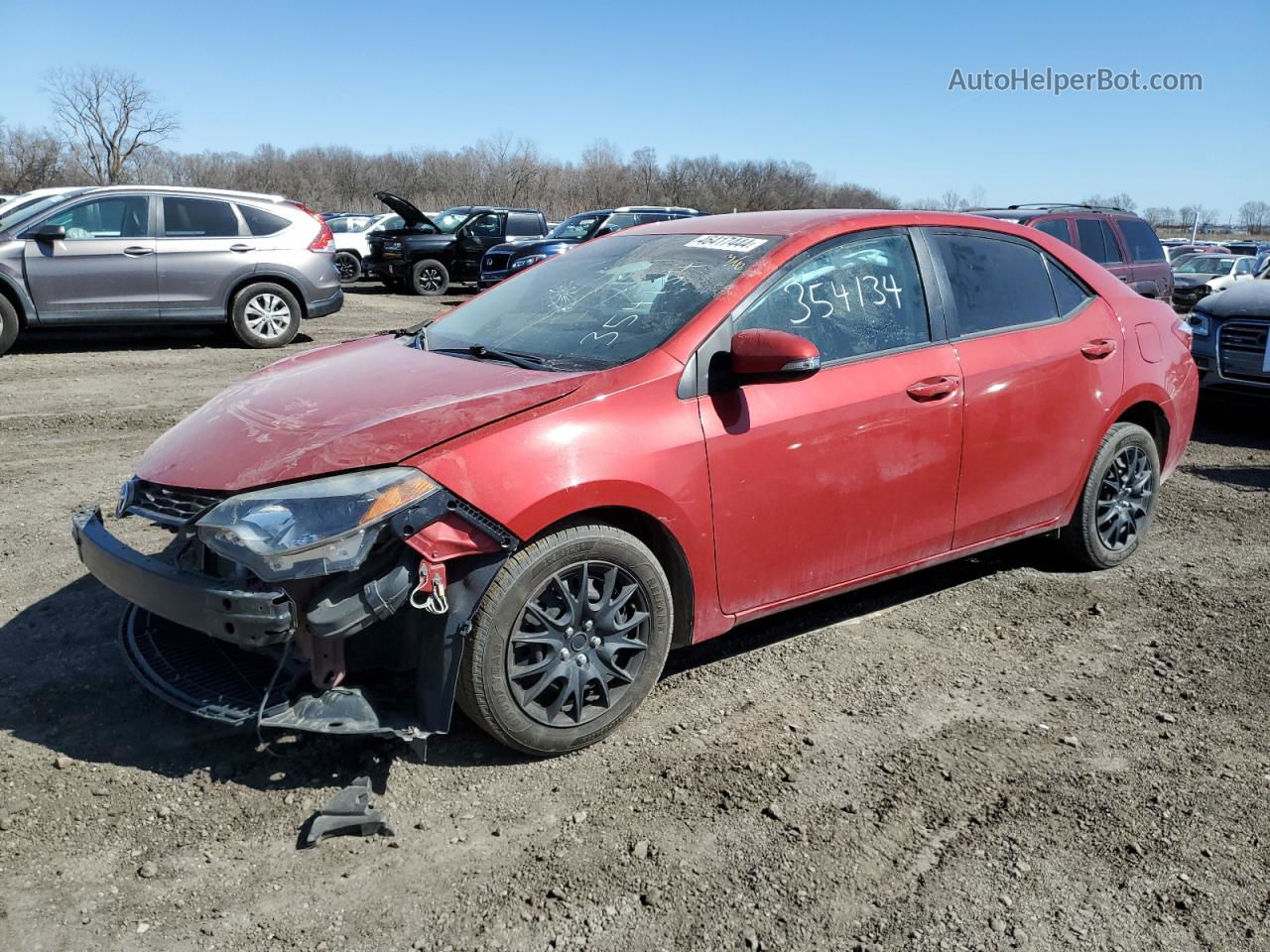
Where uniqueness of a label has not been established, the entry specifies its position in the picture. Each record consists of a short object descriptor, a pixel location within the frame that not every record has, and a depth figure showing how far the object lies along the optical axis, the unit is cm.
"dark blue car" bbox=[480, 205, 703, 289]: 1911
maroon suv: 1184
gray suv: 1065
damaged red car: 291
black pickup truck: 2084
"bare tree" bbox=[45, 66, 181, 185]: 7169
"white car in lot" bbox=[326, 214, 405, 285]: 2245
